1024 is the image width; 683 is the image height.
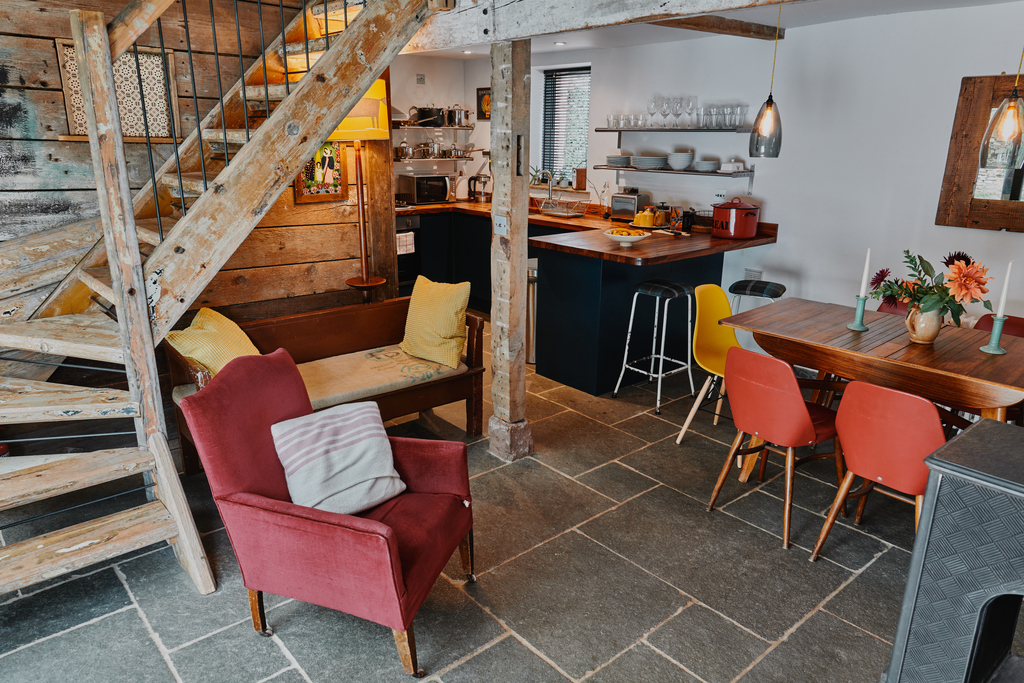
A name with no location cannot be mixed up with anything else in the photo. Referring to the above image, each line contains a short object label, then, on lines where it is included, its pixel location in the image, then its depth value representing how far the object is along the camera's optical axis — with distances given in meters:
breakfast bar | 4.66
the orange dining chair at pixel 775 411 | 2.97
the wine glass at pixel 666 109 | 5.79
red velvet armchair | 2.16
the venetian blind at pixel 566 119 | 6.85
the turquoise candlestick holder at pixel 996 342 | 3.06
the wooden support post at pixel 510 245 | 3.43
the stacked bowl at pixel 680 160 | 5.72
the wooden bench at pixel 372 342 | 3.84
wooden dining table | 2.81
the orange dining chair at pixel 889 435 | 2.57
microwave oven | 7.12
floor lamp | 3.78
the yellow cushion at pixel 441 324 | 4.02
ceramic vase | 3.12
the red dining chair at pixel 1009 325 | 3.64
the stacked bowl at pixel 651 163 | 5.83
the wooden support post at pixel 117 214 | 2.40
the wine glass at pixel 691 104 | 5.75
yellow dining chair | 4.02
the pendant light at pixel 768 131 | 3.99
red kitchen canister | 5.12
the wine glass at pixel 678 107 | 5.77
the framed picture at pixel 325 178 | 4.26
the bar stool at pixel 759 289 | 4.64
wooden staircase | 2.48
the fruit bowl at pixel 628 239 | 4.70
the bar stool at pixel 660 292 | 4.50
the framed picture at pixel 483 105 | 7.59
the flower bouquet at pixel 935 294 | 2.96
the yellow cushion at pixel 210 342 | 3.32
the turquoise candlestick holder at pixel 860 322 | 3.44
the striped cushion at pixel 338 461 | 2.48
